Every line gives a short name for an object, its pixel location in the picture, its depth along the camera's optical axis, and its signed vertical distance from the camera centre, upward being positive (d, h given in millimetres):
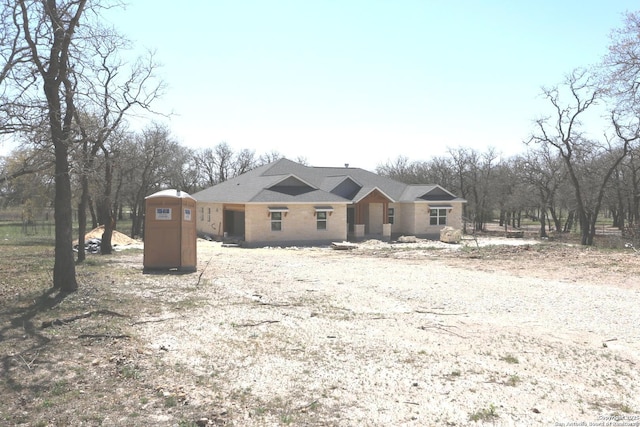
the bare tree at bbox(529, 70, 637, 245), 33531 +5476
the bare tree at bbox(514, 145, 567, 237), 46719 +4632
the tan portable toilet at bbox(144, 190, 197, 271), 15305 -103
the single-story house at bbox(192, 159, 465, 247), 30297 +1289
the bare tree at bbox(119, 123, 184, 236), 37094 +4949
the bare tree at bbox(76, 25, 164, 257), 11172 +2698
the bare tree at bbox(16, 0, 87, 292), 9891 +2711
